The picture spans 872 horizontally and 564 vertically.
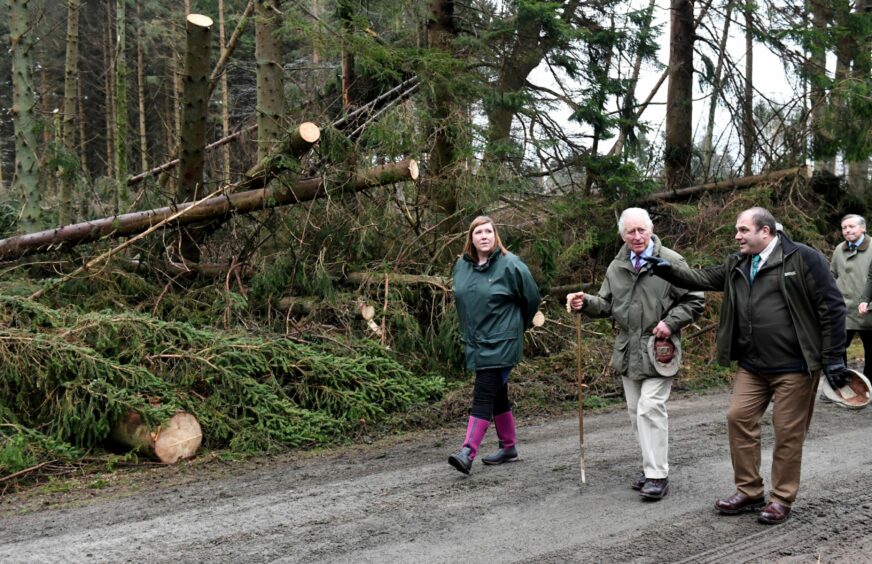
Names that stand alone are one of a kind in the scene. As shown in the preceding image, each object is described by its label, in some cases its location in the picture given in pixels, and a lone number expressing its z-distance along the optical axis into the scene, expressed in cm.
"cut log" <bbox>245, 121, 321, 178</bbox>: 871
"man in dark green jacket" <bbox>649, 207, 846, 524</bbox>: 453
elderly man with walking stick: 505
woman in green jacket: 583
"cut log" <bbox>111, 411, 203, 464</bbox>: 639
